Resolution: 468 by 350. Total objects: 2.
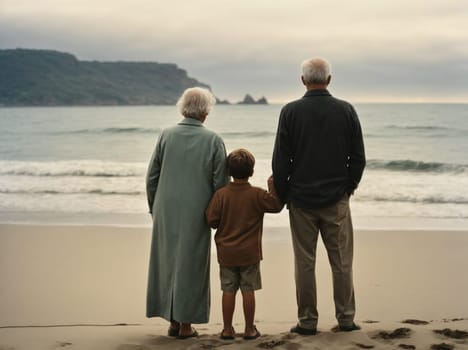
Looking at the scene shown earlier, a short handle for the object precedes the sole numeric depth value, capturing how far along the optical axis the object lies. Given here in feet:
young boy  14.16
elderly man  14.32
